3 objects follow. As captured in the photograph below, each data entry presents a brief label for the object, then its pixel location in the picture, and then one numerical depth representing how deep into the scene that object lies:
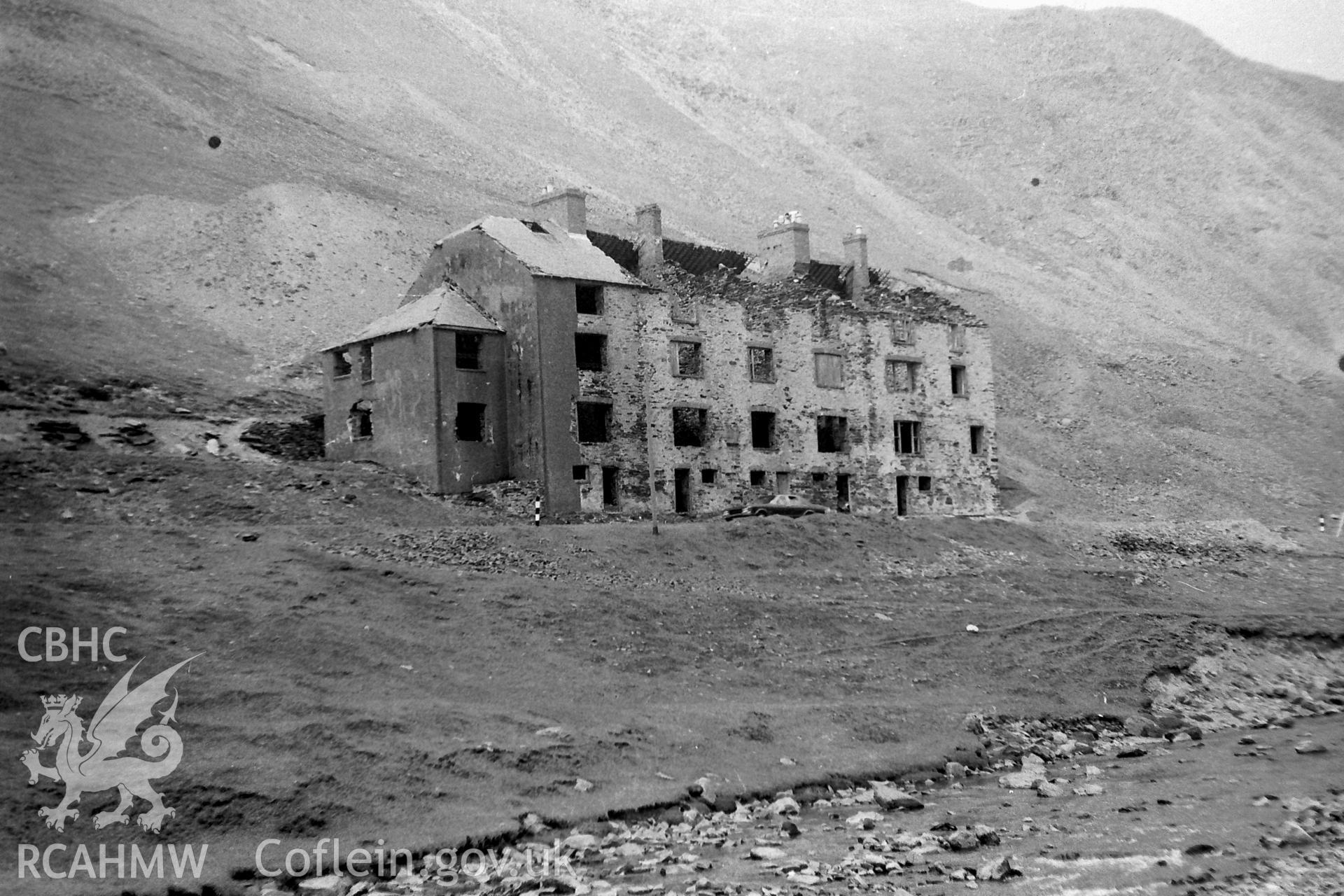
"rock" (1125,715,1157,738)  35.59
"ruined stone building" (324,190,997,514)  51.53
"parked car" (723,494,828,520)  52.78
